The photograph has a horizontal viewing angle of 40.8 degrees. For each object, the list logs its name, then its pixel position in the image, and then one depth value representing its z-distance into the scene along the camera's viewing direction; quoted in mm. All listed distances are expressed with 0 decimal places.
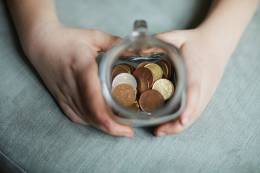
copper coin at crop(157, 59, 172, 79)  535
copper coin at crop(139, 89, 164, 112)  495
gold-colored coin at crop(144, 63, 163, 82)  543
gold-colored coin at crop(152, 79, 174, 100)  517
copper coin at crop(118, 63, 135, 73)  547
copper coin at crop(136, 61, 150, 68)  550
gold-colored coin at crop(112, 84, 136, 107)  501
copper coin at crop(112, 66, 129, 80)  531
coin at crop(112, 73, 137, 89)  527
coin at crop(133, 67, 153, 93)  536
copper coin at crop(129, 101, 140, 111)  497
